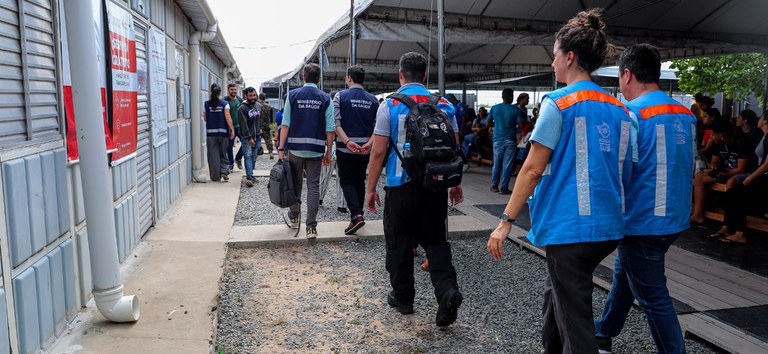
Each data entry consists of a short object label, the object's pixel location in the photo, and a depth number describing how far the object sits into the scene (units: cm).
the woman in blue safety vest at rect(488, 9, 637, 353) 238
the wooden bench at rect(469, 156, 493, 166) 1295
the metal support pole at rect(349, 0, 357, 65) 891
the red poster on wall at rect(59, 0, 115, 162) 313
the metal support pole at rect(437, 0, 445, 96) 577
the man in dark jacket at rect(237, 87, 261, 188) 962
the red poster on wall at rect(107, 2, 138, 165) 413
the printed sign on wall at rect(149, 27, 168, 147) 594
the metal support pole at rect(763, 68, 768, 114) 1000
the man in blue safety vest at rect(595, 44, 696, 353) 271
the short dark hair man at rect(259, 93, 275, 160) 1351
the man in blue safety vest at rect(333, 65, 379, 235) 585
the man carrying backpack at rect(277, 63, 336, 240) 561
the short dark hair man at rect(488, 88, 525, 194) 896
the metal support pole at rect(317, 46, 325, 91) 1140
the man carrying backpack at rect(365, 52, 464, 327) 347
